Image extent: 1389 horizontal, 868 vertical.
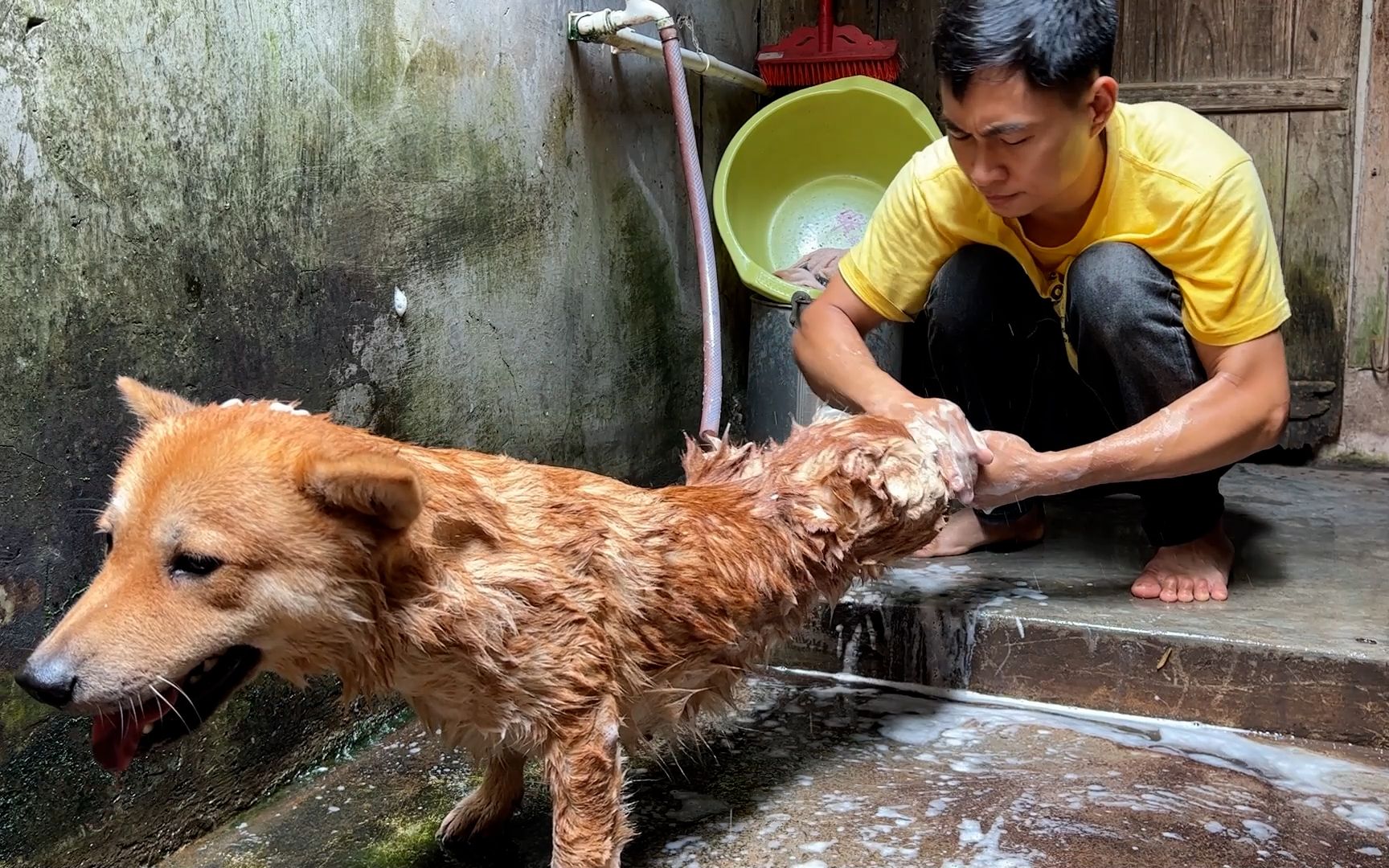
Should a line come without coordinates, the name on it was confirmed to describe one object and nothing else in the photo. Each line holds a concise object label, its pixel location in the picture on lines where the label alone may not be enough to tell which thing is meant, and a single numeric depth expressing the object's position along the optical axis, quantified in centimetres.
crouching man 219
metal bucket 375
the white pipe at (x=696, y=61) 308
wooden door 393
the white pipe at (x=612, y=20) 298
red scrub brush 411
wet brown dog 135
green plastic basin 398
